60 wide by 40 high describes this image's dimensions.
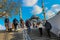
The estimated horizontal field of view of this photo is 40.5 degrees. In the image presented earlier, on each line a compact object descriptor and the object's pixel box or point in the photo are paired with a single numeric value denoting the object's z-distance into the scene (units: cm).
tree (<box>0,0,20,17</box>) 1378
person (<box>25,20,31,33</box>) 866
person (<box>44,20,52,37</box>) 753
